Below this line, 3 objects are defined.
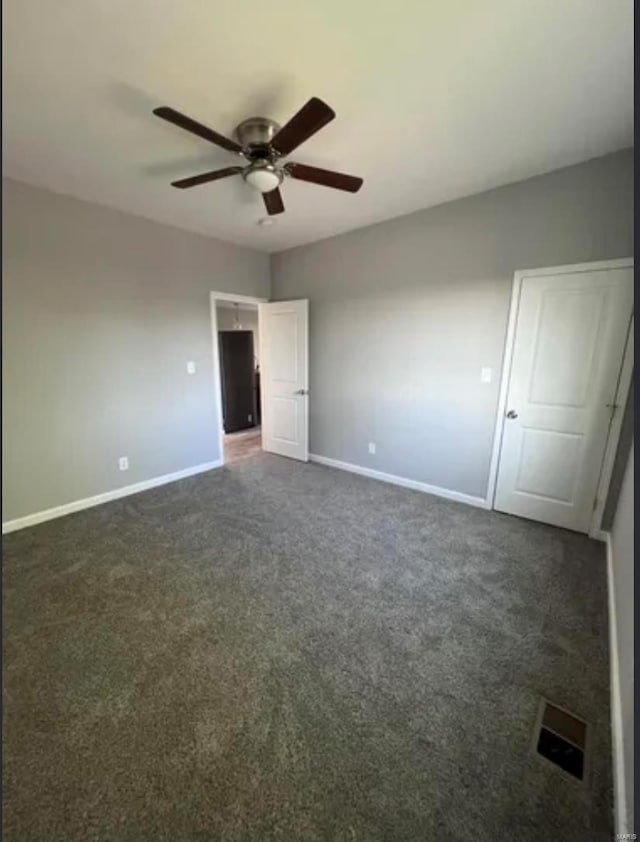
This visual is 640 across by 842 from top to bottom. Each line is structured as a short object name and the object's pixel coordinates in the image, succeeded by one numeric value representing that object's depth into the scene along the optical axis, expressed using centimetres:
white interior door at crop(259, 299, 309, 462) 429
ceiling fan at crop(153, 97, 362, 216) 166
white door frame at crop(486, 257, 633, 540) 244
